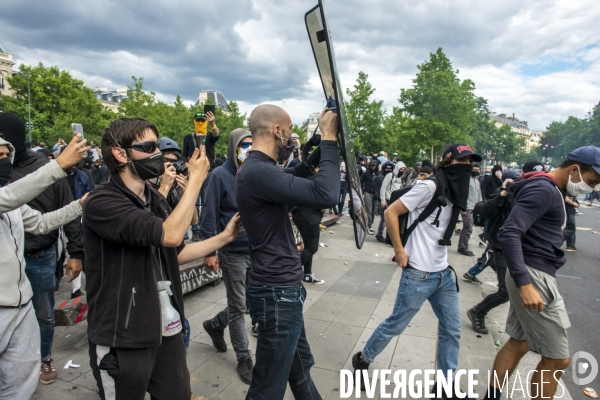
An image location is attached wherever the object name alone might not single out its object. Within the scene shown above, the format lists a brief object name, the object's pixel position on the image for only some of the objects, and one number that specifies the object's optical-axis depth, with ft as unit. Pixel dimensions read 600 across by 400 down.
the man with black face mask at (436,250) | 9.75
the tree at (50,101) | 113.39
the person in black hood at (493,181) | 29.09
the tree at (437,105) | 108.06
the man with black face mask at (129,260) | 5.51
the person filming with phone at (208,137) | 10.20
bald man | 6.95
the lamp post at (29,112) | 107.08
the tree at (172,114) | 105.29
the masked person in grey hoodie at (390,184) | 30.35
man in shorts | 8.49
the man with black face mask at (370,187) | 34.60
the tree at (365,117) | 112.98
